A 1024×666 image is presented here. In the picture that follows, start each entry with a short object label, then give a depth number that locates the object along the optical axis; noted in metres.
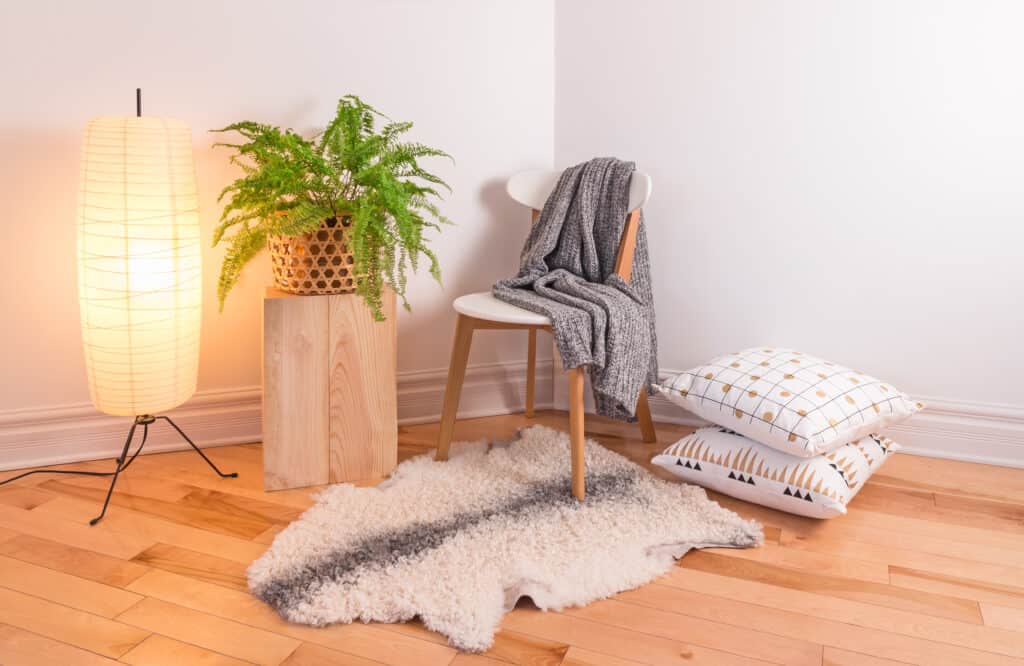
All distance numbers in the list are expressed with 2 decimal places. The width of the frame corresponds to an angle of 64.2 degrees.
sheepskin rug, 1.46
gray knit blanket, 1.95
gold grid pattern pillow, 1.83
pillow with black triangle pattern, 1.79
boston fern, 1.84
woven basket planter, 1.94
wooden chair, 1.89
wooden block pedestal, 1.93
